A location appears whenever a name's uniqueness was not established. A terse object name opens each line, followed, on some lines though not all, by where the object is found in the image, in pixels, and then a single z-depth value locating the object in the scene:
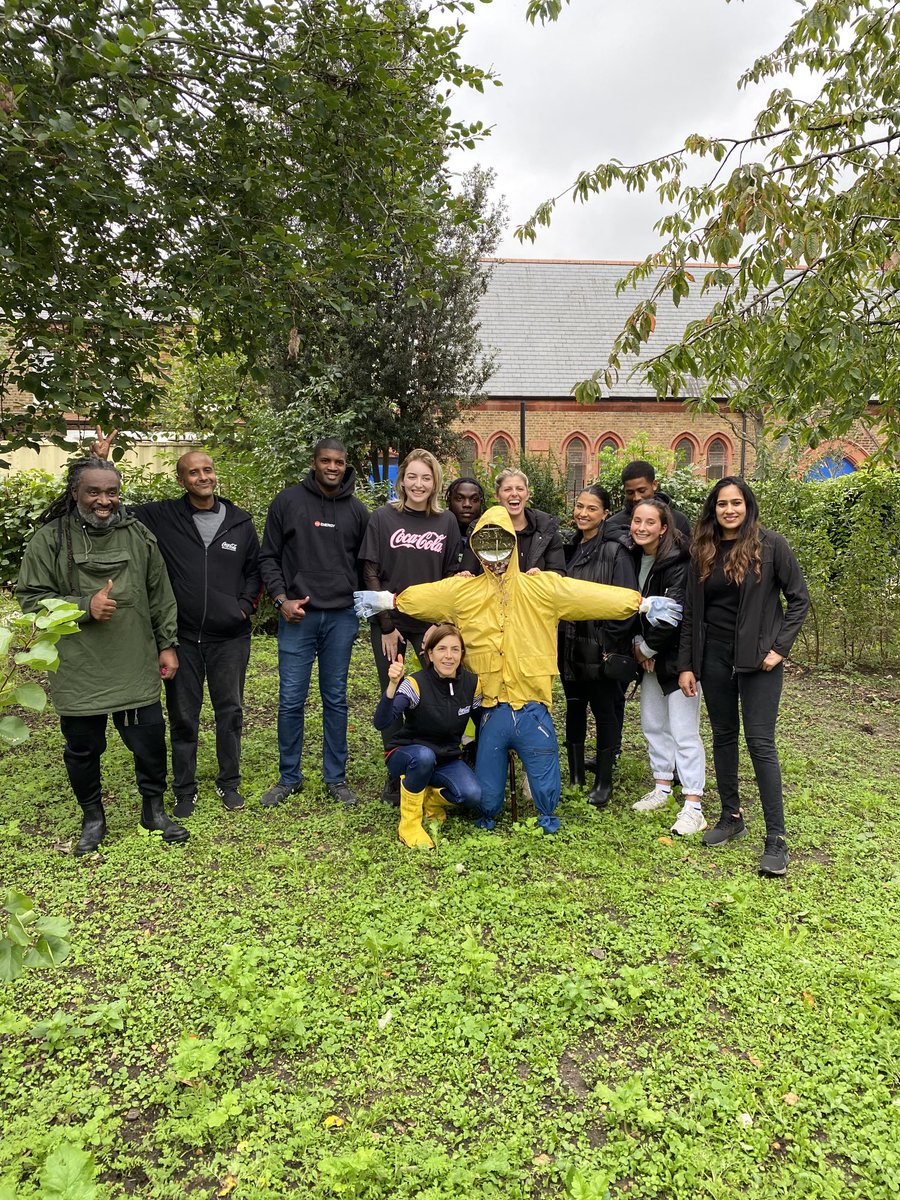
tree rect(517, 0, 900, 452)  4.57
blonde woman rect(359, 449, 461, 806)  4.79
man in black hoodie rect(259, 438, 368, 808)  4.82
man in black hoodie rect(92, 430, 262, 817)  4.61
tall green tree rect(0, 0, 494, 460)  4.15
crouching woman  4.38
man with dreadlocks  3.99
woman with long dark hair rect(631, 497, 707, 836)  4.55
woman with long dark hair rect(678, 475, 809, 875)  4.04
